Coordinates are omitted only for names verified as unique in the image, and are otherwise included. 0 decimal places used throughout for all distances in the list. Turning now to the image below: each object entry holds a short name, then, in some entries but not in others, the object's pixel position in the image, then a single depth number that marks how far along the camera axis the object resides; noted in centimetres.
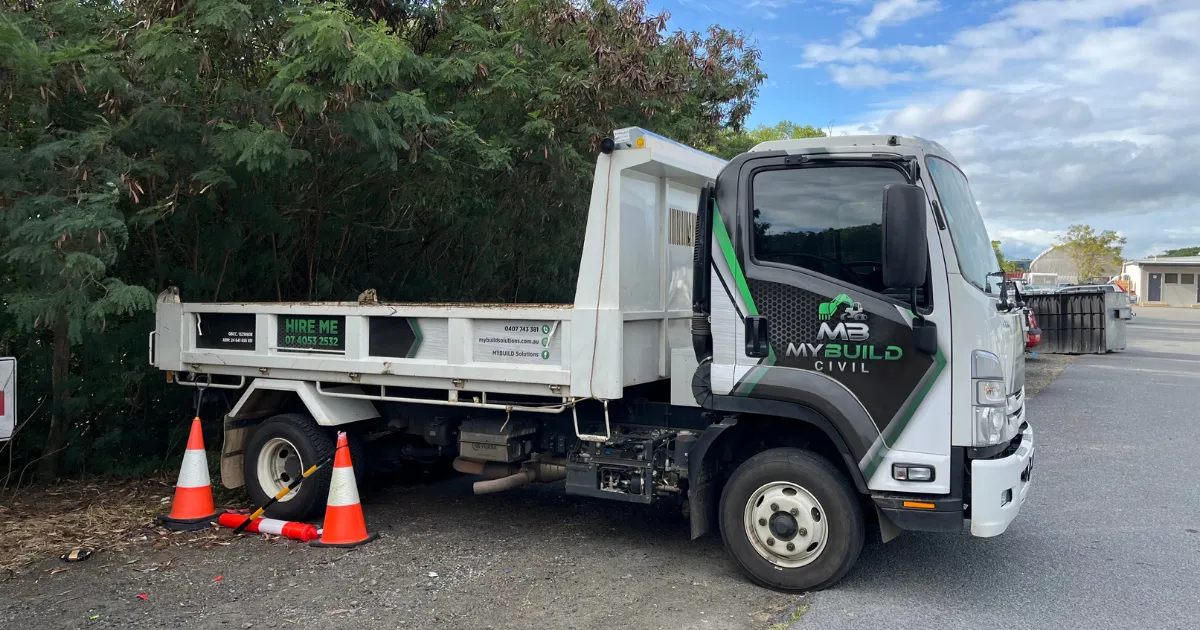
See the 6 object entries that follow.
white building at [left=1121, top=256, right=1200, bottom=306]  6856
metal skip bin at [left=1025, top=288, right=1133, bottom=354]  2027
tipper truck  471
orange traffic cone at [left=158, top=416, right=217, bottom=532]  651
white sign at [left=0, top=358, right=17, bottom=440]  607
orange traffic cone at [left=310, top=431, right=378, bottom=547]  600
